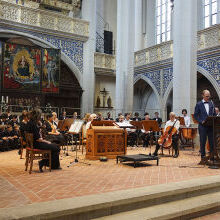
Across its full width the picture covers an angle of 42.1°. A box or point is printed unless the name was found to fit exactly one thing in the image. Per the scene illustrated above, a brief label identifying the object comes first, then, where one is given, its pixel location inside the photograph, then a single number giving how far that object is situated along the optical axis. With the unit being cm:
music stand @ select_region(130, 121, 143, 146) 1055
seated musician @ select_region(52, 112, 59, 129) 919
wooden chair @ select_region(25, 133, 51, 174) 557
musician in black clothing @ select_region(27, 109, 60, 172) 571
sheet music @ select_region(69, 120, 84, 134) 708
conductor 646
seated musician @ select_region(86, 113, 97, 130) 868
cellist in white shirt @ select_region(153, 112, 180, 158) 785
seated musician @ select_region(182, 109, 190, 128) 993
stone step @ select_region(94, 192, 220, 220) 338
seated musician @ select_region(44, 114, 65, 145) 802
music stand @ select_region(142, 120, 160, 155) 816
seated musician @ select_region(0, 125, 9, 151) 902
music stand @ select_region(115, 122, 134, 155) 781
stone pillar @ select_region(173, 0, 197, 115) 1101
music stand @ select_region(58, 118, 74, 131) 865
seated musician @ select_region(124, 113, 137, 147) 1131
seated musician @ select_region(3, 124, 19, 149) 927
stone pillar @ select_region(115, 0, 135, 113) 1537
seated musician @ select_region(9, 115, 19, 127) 977
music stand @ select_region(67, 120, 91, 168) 706
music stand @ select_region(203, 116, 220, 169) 597
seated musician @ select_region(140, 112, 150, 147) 1115
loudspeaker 2025
